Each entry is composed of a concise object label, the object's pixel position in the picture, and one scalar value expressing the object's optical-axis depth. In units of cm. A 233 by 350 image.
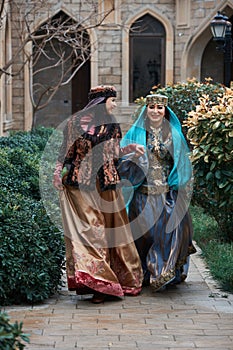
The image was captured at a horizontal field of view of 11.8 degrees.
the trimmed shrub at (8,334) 505
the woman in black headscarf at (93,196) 907
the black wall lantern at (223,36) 1926
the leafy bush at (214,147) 990
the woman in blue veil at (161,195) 981
